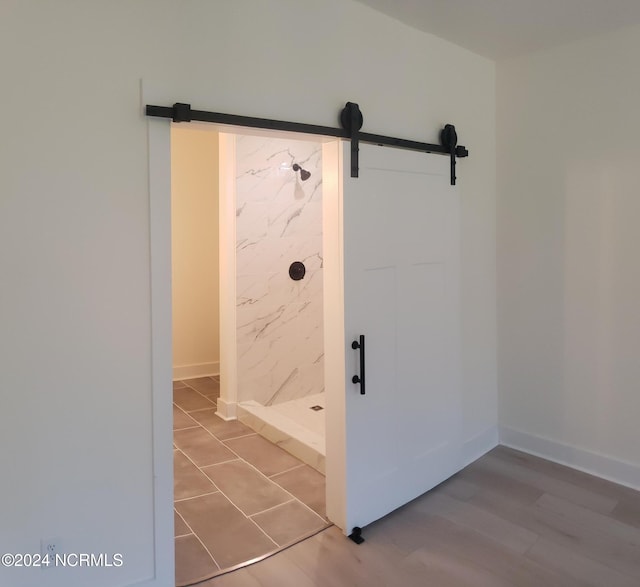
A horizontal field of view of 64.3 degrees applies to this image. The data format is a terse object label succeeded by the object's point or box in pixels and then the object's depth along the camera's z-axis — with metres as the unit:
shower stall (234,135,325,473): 4.19
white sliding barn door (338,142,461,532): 2.58
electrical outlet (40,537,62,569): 1.85
